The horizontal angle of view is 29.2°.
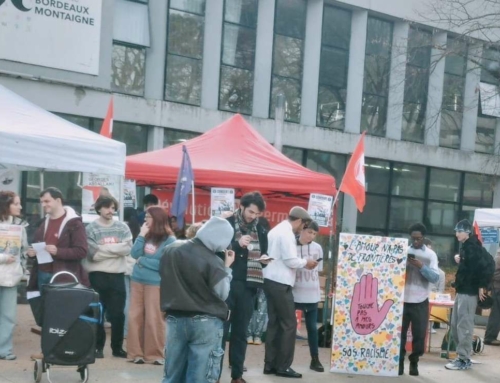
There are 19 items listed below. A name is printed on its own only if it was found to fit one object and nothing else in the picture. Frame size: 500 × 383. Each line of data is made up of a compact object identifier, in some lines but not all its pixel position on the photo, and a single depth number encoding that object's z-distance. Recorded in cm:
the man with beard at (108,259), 1034
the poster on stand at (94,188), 1358
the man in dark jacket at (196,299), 720
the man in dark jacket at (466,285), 1142
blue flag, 1236
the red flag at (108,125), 1405
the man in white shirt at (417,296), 1102
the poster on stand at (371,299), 1093
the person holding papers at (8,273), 991
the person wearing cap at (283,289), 1009
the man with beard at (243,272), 935
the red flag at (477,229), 1762
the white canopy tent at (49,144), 996
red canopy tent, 1310
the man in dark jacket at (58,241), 977
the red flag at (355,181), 1327
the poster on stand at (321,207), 1322
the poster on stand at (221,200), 1302
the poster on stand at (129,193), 1386
